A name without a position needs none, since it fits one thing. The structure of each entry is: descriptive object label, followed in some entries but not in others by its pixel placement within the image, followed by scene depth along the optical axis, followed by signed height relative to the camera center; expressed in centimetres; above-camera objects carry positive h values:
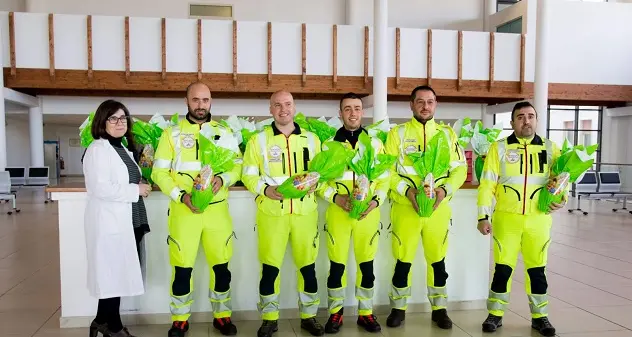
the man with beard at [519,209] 371 -49
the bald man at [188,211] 349 -48
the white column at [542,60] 1340 +222
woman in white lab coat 321 -43
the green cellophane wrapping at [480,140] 441 +2
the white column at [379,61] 1279 +211
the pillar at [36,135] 1514 +20
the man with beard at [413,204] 380 -44
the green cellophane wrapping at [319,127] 416 +13
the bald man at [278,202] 353 -42
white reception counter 391 -106
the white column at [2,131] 1261 +27
